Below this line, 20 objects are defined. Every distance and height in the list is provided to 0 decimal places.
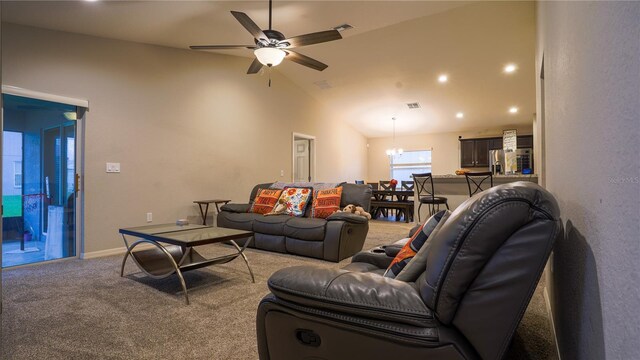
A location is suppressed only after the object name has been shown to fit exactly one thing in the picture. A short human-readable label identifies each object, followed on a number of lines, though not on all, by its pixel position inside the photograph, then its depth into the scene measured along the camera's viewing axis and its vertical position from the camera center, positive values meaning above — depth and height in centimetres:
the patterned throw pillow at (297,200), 425 -24
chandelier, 895 +86
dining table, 696 -49
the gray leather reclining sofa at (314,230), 360 -59
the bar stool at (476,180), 482 +1
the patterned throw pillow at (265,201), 450 -27
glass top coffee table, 259 -49
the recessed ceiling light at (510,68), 570 +204
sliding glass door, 356 +3
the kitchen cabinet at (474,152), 881 +80
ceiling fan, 297 +138
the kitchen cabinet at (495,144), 853 +100
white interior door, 785 +54
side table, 501 -32
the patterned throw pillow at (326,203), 405 -27
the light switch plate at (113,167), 420 +21
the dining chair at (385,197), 782 -28
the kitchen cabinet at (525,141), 809 +99
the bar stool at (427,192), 528 -19
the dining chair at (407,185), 790 -10
